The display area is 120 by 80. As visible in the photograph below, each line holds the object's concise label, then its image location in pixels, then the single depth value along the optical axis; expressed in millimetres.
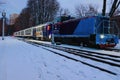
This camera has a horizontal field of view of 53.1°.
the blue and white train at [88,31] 10083
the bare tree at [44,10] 34315
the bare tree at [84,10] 42756
